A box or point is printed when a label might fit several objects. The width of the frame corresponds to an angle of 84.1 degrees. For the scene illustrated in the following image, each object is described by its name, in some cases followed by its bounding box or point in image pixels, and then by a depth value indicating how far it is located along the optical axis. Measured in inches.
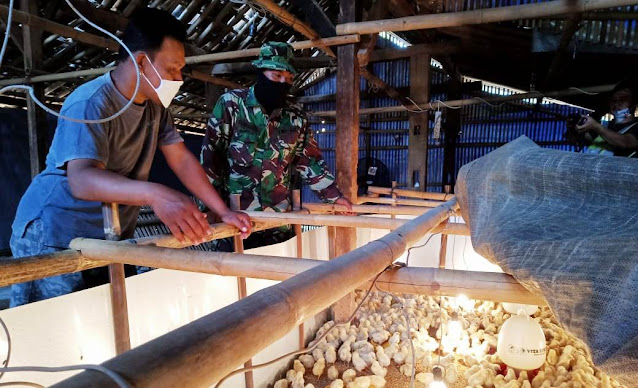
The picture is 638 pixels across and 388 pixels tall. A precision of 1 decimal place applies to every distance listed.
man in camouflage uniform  93.5
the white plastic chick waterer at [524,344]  85.7
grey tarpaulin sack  25.2
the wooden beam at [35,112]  172.9
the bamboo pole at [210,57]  117.8
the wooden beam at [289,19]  94.0
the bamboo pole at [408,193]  155.3
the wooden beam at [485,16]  85.1
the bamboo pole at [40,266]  39.1
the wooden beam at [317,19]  123.7
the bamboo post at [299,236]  96.9
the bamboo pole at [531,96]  171.5
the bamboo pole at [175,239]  51.6
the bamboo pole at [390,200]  131.5
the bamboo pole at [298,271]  37.6
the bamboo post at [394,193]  139.3
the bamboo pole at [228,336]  13.4
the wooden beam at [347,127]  121.9
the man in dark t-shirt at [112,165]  47.1
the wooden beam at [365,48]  124.0
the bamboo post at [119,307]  56.6
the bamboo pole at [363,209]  101.3
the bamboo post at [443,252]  114.0
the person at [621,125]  122.5
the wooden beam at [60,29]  123.6
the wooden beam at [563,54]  125.4
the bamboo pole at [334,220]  66.9
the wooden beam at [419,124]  224.1
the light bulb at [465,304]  142.2
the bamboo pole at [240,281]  78.1
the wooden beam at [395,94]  209.2
